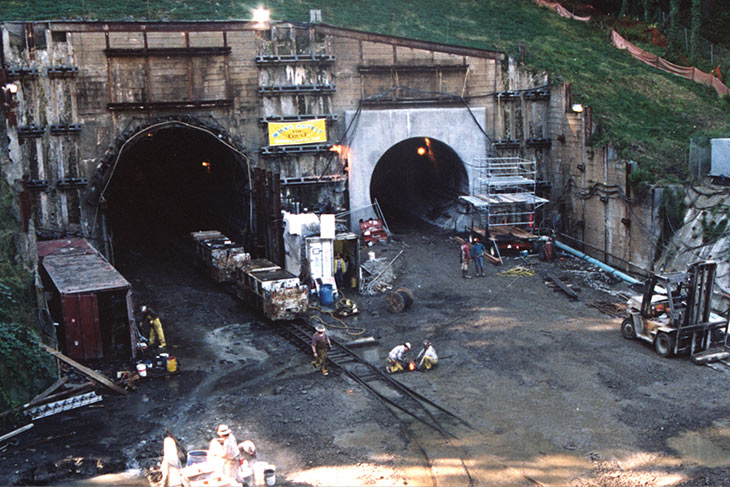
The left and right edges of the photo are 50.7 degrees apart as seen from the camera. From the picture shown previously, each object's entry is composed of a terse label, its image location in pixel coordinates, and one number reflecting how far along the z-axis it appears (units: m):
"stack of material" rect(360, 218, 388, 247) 38.47
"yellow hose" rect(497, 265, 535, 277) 33.06
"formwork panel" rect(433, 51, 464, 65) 39.75
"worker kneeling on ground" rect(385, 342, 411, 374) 23.14
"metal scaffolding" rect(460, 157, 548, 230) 37.88
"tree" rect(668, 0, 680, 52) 49.06
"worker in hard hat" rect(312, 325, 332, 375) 23.33
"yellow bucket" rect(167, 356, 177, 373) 23.54
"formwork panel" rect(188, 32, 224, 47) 36.16
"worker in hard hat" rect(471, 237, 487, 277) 33.00
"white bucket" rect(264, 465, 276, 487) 16.22
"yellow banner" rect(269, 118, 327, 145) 37.69
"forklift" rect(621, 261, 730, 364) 23.45
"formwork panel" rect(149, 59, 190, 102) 35.78
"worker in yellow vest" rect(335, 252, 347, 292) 32.22
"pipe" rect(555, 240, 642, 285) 31.61
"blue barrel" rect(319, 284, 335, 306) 30.55
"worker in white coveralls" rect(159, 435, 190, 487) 15.05
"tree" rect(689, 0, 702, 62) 46.88
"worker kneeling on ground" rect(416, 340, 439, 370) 23.36
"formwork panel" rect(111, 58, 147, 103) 35.09
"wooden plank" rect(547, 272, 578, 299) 29.94
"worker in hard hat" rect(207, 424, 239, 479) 15.13
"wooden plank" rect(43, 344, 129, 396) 22.02
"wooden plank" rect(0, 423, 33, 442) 18.83
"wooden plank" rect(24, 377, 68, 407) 20.47
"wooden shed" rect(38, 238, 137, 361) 24.28
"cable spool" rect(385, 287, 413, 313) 28.98
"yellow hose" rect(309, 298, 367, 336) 27.27
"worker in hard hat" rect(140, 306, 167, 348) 25.97
